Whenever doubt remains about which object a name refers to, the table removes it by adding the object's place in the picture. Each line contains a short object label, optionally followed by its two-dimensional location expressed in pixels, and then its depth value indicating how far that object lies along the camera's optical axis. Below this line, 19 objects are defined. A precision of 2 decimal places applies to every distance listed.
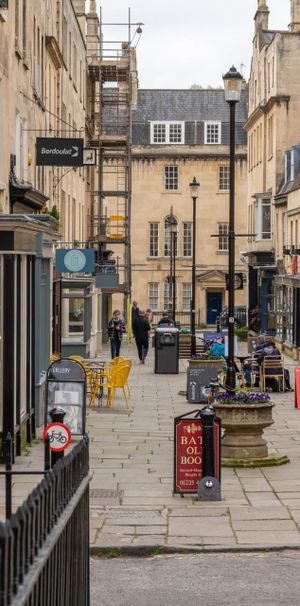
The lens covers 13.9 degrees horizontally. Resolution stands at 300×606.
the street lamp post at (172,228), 54.55
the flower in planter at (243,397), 16.64
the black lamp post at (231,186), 18.36
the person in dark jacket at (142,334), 39.34
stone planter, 16.38
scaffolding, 53.84
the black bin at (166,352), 35.06
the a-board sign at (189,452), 14.28
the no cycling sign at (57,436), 10.26
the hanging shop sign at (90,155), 31.94
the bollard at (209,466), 14.06
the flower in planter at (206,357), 28.27
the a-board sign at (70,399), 18.09
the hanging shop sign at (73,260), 30.58
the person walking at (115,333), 39.44
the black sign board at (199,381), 25.48
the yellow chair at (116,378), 24.67
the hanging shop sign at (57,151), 23.81
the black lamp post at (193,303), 34.83
